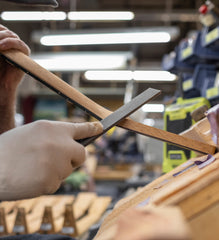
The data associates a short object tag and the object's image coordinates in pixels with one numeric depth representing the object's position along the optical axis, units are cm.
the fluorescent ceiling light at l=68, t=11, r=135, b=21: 482
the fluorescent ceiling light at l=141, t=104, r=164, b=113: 545
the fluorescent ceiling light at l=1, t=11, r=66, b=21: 467
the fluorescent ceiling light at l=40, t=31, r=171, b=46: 499
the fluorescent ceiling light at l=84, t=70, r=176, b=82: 714
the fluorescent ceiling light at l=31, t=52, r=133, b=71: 596
